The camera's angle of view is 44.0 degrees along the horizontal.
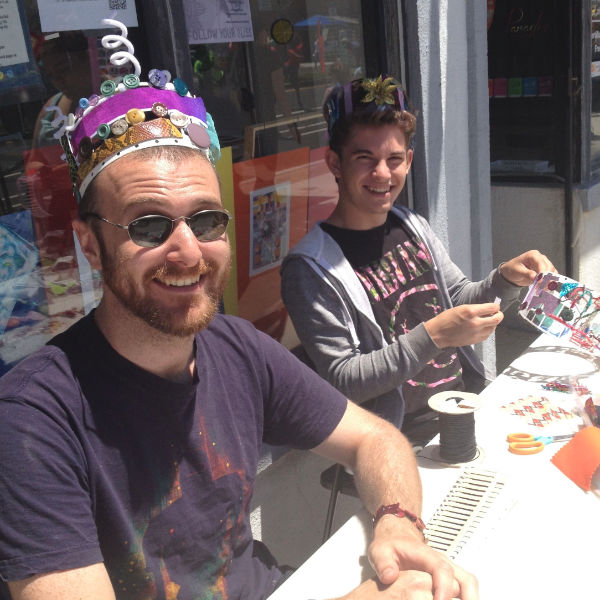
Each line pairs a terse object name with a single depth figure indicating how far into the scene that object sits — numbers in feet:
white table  5.01
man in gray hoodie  8.06
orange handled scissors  6.59
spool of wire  6.42
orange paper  6.07
